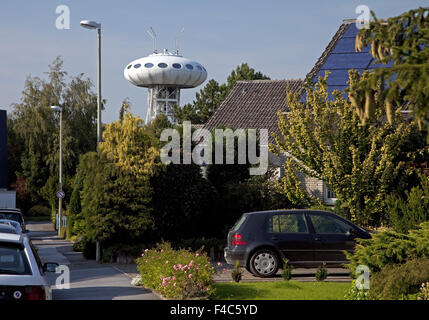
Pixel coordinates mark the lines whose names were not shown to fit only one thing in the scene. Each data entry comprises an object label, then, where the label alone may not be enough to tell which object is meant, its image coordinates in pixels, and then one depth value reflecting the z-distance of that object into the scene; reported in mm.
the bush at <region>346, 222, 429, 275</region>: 13695
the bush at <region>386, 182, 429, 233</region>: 22453
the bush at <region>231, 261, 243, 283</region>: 15922
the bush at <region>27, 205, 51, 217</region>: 67500
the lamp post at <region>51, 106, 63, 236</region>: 42388
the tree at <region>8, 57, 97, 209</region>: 65688
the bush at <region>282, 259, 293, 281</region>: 16234
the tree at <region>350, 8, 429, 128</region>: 8445
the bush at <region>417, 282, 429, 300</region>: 11943
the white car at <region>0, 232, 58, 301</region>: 8680
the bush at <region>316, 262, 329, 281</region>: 15914
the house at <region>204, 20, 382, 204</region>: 31594
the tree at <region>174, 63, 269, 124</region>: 69562
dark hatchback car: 18141
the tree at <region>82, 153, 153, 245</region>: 23438
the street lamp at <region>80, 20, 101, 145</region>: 25088
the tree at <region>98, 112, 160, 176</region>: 23609
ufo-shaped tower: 95312
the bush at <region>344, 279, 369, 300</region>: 12780
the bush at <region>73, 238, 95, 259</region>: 25484
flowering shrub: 14102
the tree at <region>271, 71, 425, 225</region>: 23938
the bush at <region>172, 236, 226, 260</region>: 24188
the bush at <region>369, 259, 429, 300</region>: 12188
